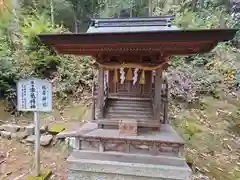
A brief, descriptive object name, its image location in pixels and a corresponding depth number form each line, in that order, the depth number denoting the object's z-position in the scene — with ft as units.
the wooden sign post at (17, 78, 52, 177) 9.37
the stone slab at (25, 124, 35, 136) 13.92
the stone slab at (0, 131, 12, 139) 13.52
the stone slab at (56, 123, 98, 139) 9.68
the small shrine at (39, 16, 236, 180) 7.76
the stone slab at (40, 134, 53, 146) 12.83
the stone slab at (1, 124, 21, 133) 13.99
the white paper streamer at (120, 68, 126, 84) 9.95
